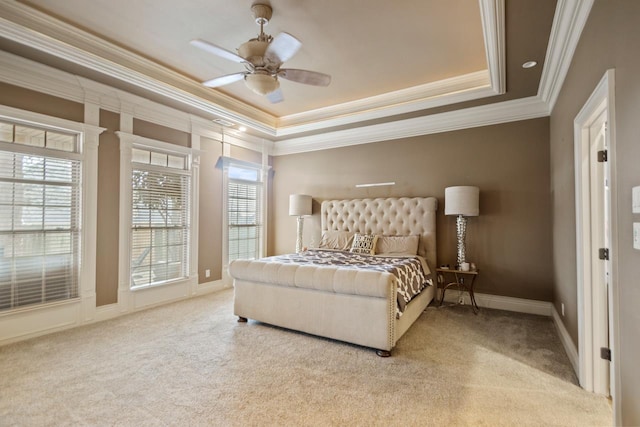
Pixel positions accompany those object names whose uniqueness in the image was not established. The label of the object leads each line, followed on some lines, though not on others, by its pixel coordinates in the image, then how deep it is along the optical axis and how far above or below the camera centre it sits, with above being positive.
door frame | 2.24 -0.23
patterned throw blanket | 3.23 -0.54
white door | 2.23 -0.24
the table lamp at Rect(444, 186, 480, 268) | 4.08 +0.18
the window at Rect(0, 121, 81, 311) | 3.13 +0.03
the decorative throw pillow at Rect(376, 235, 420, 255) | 4.50 -0.39
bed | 2.88 -0.76
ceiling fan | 2.57 +1.42
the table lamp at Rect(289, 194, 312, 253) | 5.66 +0.25
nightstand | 4.17 -0.88
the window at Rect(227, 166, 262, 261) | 5.64 +0.11
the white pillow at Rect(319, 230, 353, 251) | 5.08 -0.36
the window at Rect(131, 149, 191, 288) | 4.24 +0.00
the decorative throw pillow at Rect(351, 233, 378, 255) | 4.66 -0.39
